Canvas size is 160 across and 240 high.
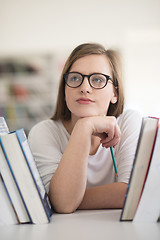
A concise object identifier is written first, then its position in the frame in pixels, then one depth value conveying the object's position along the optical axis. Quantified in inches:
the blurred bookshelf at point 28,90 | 187.2
